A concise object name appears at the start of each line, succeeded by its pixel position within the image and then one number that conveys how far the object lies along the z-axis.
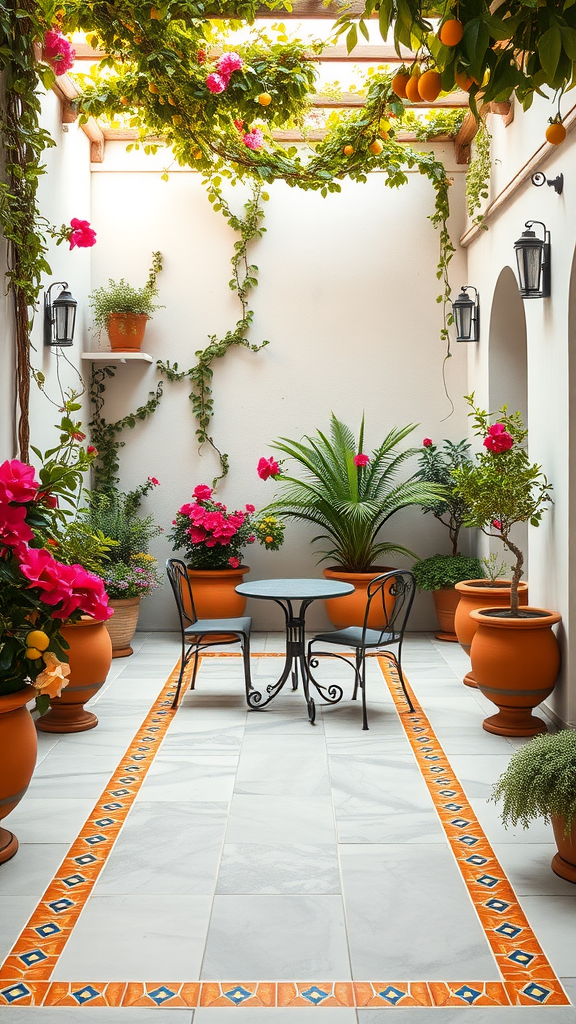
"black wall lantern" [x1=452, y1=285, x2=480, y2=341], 7.02
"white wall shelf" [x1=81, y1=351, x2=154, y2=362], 7.16
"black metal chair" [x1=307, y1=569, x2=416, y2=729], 4.91
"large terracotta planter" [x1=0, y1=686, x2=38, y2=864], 3.10
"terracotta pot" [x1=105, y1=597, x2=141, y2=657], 6.60
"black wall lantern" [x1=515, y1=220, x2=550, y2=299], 4.77
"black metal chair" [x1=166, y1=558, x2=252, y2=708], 5.21
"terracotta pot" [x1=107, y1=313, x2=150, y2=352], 7.24
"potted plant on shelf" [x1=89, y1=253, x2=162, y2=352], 7.24
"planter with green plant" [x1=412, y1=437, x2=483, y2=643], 7.03
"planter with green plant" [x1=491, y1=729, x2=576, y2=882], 2.85
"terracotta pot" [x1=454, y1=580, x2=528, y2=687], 5.56
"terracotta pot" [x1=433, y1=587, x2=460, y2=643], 7.19
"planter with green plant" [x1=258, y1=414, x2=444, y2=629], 7.10
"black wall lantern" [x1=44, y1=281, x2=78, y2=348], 5.78
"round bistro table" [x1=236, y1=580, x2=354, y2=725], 5.06
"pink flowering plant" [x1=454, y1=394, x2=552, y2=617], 4.75
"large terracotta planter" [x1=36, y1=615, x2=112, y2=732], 4.70
